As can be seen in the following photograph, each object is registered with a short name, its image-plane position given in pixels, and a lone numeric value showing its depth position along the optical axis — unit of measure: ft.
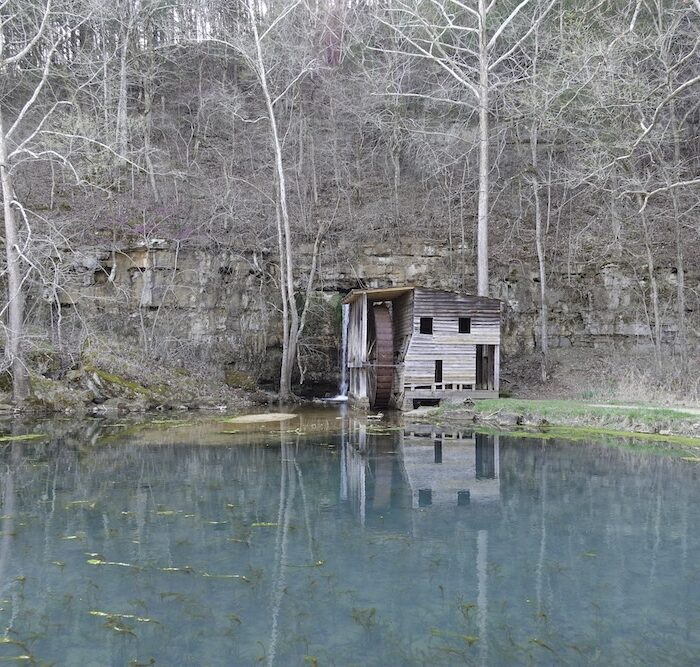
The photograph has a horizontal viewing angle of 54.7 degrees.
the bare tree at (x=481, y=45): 70.28
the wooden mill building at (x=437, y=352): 65.16
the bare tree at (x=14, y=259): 58.82
